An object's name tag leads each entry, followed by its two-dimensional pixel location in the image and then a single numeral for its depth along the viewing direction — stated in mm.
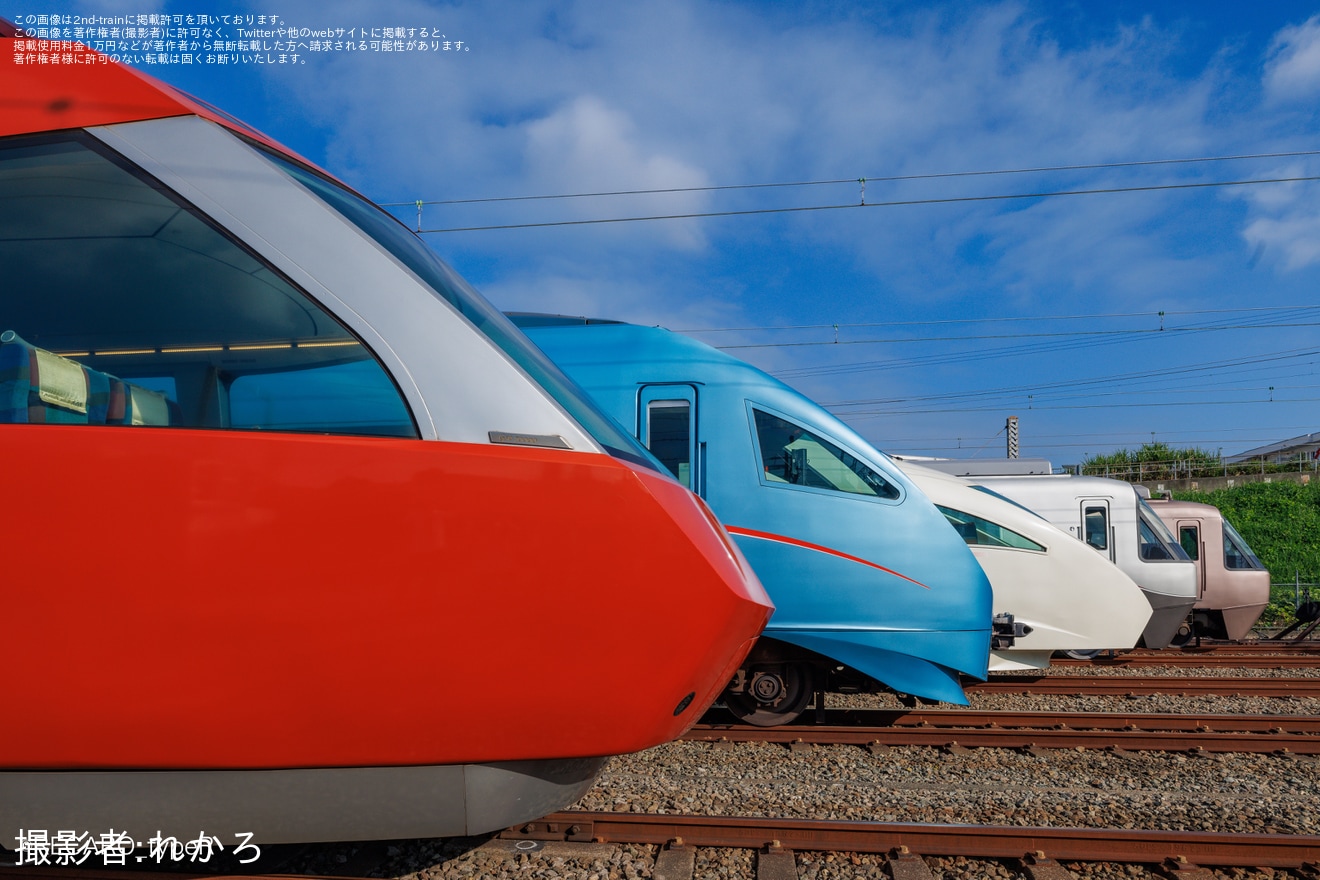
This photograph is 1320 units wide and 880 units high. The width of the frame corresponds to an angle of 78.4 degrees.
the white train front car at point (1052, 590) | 8328
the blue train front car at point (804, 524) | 5637
